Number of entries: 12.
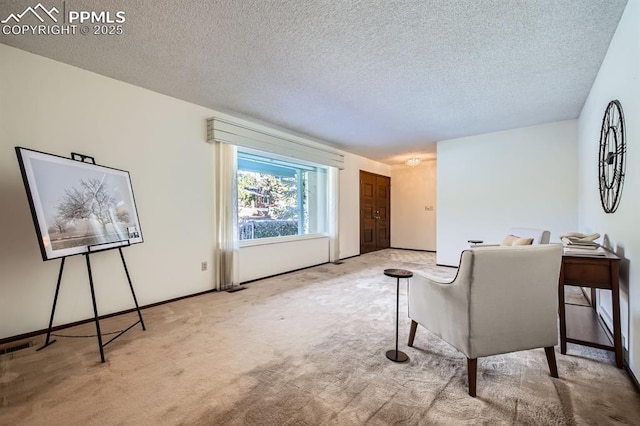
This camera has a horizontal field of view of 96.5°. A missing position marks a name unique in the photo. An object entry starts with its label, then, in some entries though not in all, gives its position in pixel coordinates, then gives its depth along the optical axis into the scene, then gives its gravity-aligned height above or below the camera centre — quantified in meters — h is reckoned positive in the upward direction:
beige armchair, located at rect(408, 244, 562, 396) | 1.67 -0.57
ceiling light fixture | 6.13 +1.05
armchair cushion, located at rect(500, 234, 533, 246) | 2.96 -0.35
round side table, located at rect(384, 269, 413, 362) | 2.04 -1.08
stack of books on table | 2.14 -0.31
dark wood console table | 1.97 -0.55
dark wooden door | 7.16 -0.05
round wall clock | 2.17 +0.44
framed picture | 2.06 +0.06
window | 4.62 +0.26
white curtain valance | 3.84 +1.10
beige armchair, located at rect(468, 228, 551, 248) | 3.00 -0.32
